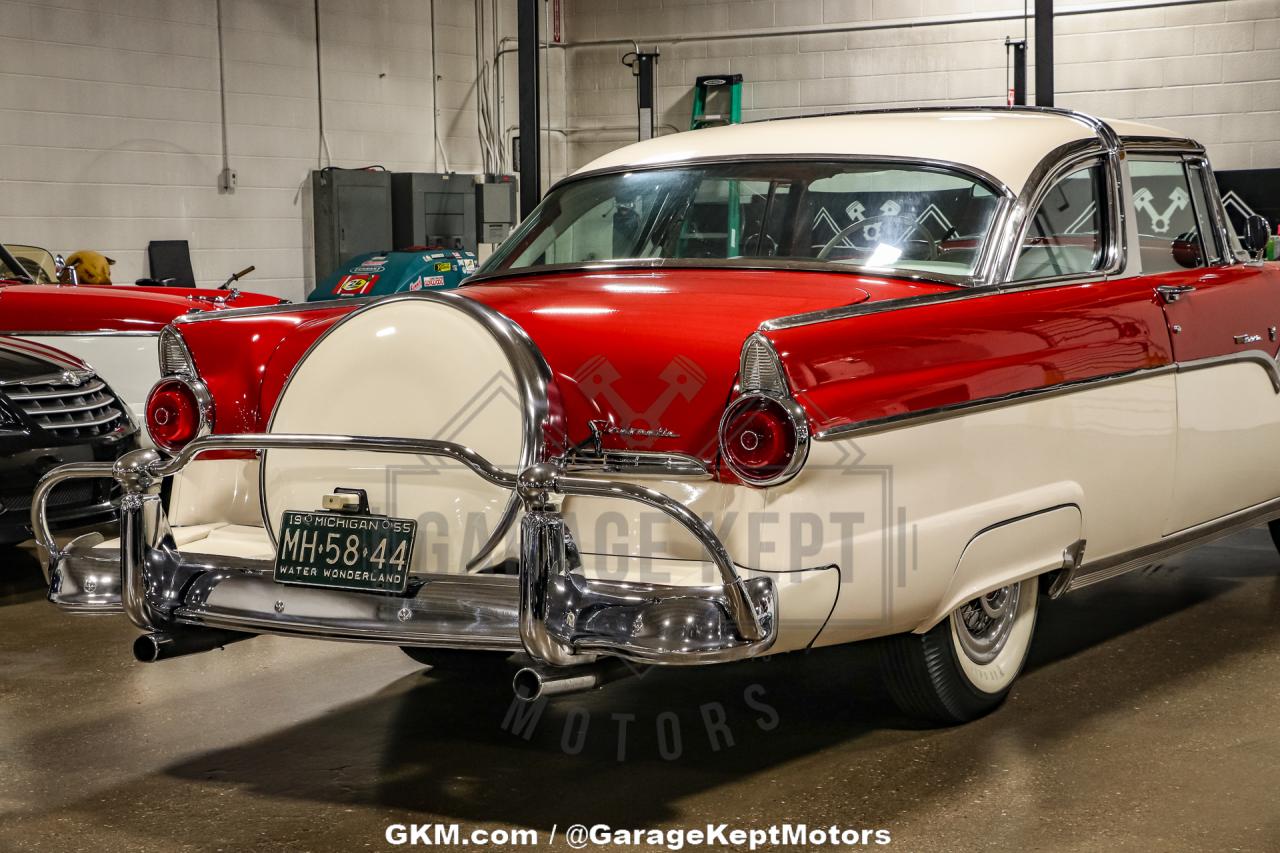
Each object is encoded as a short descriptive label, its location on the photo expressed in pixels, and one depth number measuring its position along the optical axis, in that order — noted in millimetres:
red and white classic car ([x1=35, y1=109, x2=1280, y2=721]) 3041
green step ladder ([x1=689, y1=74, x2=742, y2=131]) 16359
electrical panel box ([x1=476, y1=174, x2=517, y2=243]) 16031
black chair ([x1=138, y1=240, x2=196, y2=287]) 13336
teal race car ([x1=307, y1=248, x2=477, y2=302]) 11609
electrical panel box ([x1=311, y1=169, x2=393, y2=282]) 14516
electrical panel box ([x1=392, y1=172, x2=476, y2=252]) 15211
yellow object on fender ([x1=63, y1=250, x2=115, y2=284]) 10127
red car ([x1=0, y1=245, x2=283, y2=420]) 7137
